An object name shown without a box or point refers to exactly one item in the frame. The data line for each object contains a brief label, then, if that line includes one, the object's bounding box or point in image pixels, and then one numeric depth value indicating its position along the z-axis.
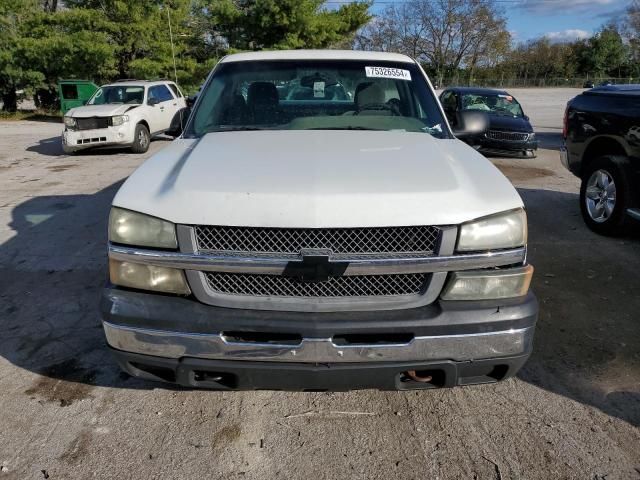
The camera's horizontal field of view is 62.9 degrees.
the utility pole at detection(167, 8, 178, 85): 24.69
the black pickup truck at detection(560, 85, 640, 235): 5.31
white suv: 12.12
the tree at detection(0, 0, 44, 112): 23.50
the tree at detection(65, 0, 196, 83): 24.25
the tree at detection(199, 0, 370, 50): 27.03
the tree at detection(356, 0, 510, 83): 62.31
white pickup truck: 2.23
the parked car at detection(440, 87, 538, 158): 11.87
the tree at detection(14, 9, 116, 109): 23.11
